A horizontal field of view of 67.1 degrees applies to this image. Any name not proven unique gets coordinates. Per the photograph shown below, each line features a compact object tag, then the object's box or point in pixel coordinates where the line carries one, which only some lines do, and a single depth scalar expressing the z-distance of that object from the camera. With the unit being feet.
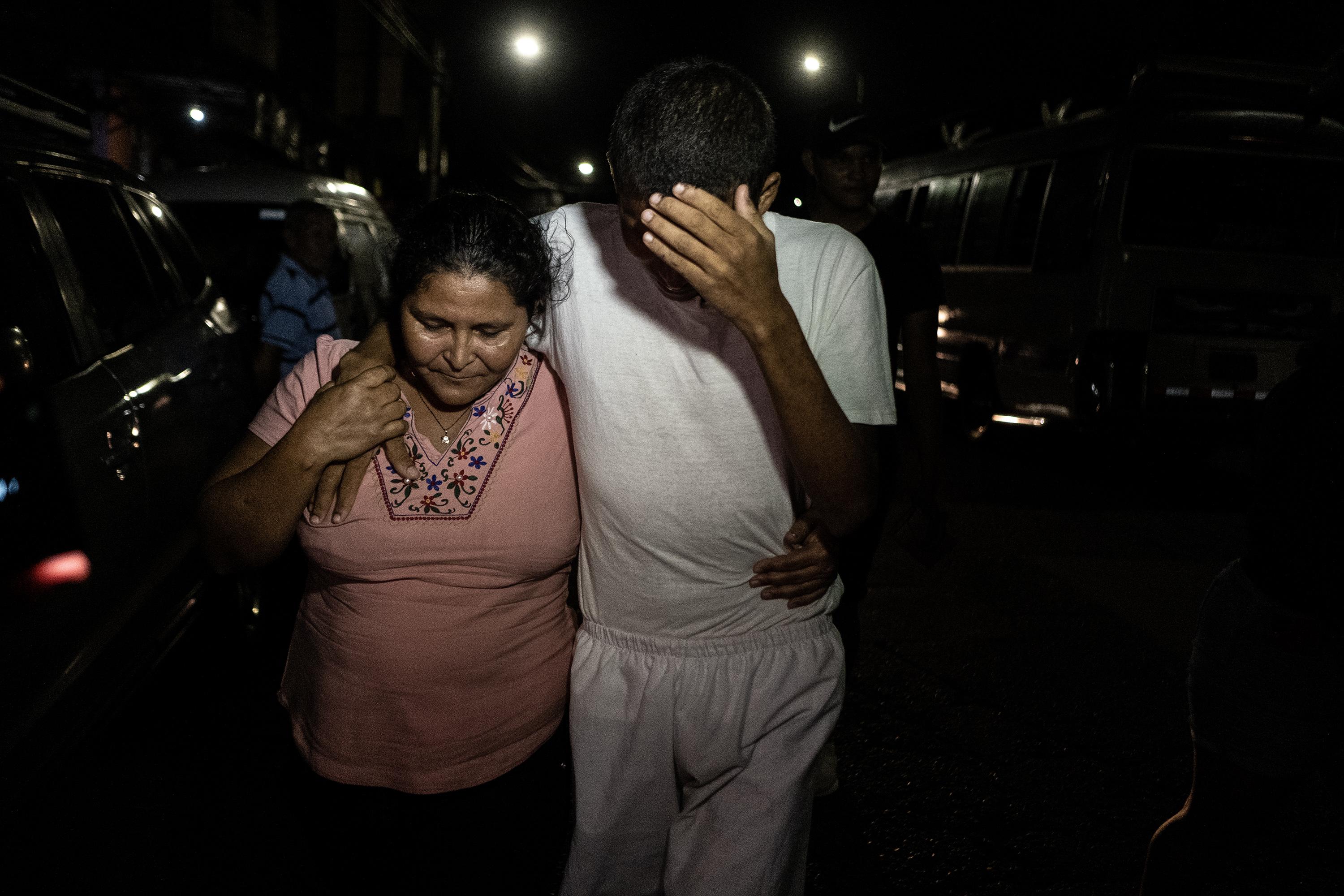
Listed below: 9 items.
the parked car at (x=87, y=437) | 8.11
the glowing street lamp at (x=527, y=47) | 80.69
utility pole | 74.74
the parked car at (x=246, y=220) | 24.11
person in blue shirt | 18.06
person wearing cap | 10.08
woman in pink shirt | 5.52
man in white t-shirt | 4.71
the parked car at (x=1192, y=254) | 24.71
